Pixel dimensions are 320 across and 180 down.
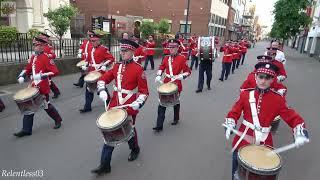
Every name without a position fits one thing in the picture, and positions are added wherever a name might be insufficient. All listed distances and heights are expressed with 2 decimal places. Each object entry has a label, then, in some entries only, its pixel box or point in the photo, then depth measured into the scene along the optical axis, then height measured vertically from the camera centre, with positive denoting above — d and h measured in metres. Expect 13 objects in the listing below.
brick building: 27.40 +3.46
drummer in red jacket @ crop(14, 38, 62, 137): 4.59 -0.78
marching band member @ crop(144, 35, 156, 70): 12.04 -0.59
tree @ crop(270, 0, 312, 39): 26.13 +3.58
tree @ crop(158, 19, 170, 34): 20.50 +1.29
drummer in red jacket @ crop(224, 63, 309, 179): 2.90 -0.78
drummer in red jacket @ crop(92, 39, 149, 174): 3.62 -0.71
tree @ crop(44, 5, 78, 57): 10.76 +0.80
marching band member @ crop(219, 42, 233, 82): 10.50 -0.60
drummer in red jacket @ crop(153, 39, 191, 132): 5.19 -0.57
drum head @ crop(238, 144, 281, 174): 2.49 -1.21
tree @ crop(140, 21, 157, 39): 19.60 +0.93
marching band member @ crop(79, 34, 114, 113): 6.25 -0.52
